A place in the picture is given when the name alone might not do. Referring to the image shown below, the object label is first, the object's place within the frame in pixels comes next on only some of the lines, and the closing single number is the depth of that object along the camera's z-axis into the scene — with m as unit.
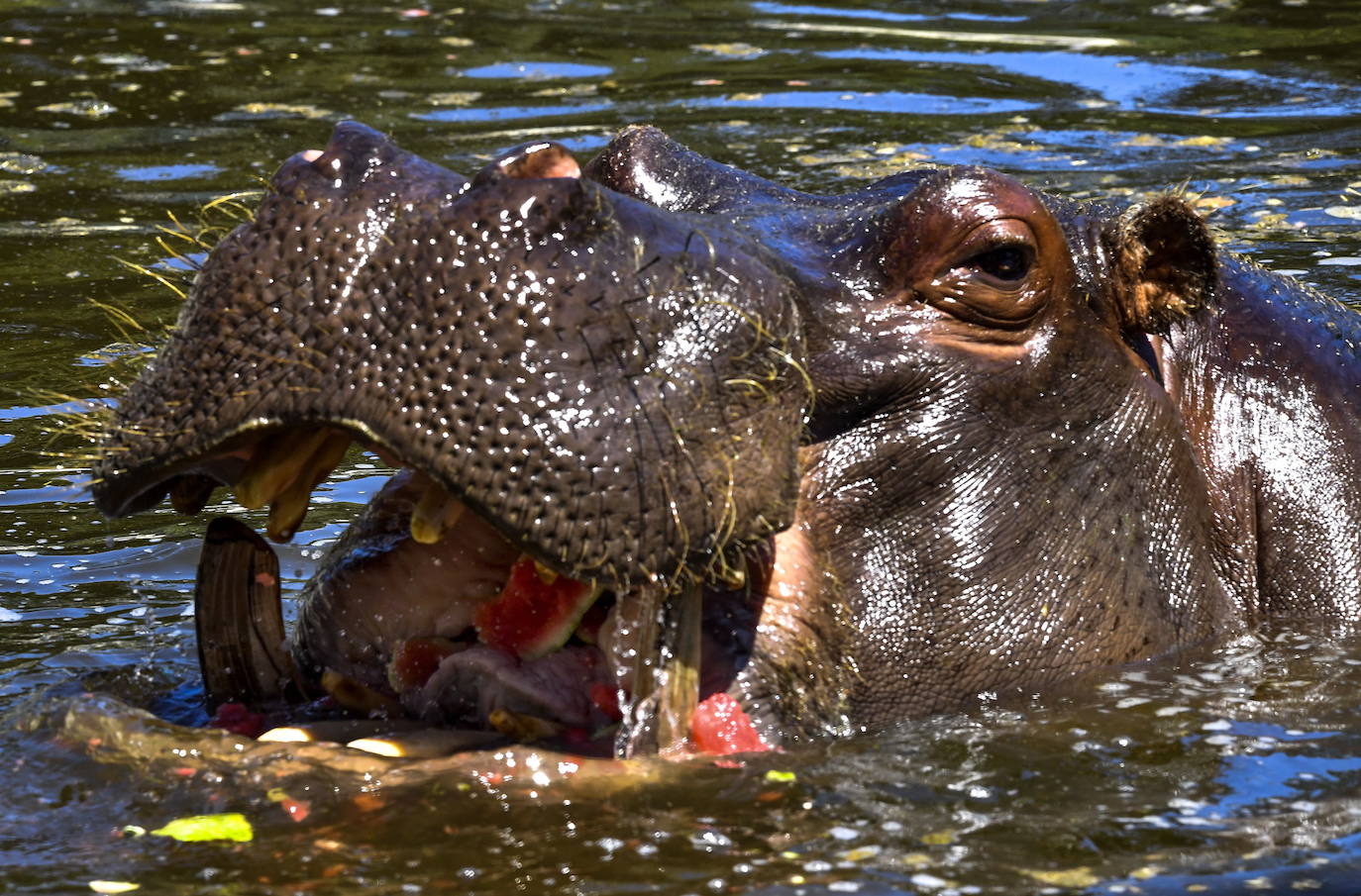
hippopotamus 8.58
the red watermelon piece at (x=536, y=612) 9.59
